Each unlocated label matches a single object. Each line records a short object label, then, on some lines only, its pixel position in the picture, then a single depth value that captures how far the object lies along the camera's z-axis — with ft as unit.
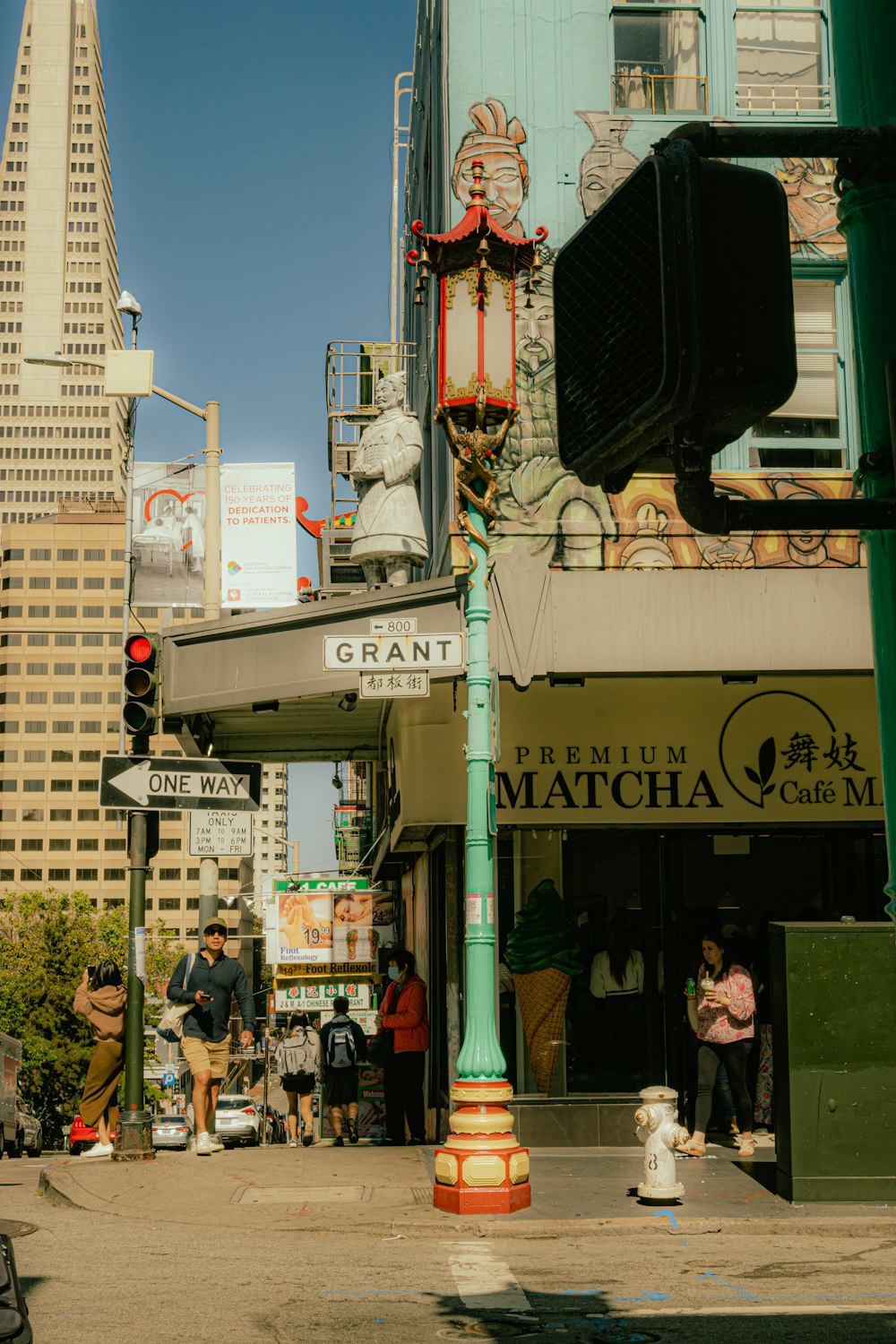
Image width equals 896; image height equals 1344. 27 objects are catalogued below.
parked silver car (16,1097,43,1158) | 110.67
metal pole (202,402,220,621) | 66.85
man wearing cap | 42.65
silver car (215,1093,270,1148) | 127.03
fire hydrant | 32.76
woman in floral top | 39.88
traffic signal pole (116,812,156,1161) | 41.22
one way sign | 41.65
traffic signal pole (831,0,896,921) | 9.79
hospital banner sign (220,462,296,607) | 71.15
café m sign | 46.11
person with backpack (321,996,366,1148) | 54.65
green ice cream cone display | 45.57
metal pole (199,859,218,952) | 64.18
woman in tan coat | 44.88
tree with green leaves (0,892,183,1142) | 177.27
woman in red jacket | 49.42
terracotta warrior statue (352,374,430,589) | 49.37
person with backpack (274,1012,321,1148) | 64.44
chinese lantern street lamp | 33.17
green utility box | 31.96
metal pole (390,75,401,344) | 103.90
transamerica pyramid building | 645.92
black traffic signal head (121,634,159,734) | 41.85
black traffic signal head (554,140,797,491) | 9.29
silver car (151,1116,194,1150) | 137.08
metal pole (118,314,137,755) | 68.44
